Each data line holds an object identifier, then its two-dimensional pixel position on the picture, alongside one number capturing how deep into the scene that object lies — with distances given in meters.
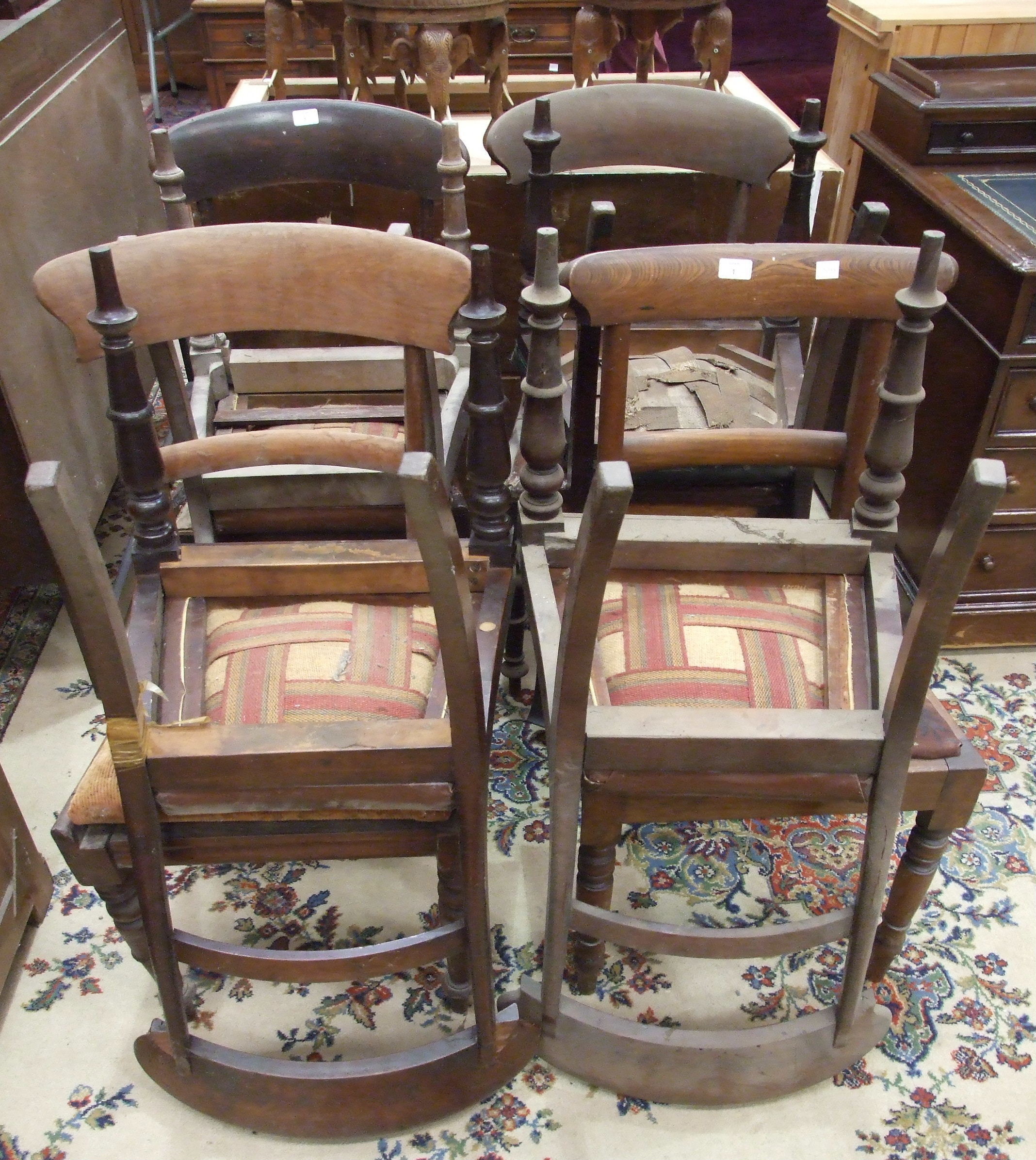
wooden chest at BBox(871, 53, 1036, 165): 2.15
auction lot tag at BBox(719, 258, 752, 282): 1.32
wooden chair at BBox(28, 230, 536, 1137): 1.14
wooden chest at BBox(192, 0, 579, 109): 4.23
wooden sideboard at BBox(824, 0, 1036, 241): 2.58
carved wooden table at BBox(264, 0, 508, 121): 2.39
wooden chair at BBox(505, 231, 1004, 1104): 1.16
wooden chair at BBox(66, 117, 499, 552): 1.67
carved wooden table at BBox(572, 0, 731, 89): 2.50
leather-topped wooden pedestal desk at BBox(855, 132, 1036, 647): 1.88
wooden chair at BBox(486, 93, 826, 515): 1.82
